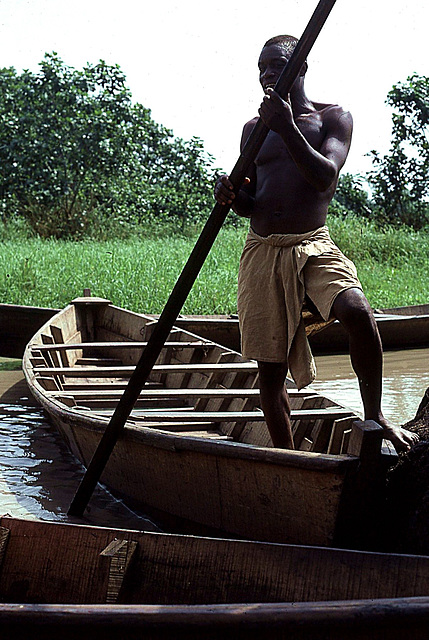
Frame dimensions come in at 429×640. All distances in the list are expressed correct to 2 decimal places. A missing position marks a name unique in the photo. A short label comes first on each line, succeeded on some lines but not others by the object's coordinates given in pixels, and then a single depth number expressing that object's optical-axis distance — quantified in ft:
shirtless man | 7.41
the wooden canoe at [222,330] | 19.70
